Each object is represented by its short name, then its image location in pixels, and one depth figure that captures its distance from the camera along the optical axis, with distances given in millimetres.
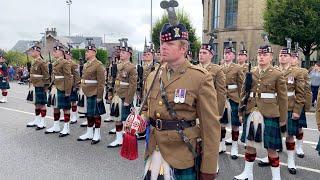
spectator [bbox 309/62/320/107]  15977
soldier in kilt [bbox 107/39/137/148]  8547
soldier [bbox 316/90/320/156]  5070
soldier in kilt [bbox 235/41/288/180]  5965
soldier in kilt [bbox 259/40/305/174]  7152
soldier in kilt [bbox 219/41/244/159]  8266
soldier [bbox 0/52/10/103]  16894
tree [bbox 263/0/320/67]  22891
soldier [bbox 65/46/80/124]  10617
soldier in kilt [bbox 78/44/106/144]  8742
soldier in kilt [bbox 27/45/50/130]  10359
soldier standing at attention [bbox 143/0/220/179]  3357
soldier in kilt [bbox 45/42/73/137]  9508
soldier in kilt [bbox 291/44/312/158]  7582
